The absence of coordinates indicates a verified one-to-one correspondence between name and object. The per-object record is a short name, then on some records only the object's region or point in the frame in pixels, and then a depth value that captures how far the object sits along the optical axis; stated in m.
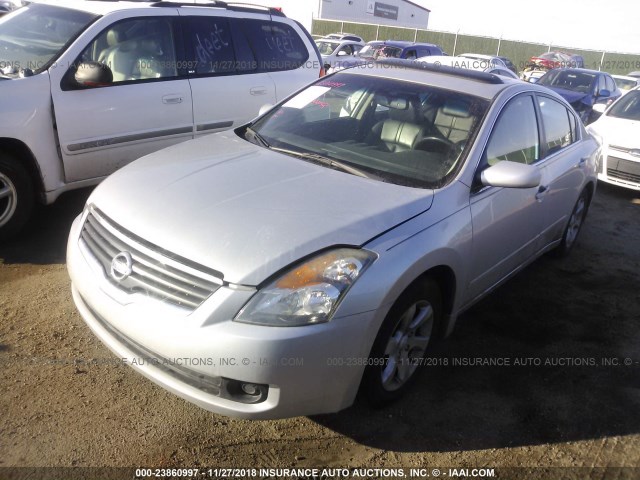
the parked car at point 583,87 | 12.40
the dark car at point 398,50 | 18.08
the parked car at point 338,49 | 18.48
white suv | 4.37
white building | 46.47
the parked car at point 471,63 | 14.17
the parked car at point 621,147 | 7.64
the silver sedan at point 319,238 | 2.39
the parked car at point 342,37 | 27.97
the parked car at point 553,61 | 27.62
